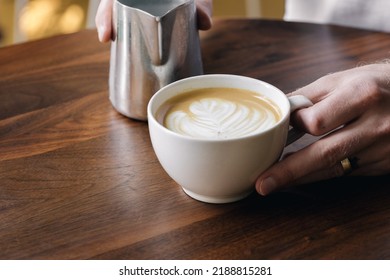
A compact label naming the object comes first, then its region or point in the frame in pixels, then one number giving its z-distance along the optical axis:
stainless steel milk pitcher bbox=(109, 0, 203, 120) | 0.79
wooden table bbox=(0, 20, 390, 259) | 0.62
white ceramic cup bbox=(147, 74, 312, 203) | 0.61
